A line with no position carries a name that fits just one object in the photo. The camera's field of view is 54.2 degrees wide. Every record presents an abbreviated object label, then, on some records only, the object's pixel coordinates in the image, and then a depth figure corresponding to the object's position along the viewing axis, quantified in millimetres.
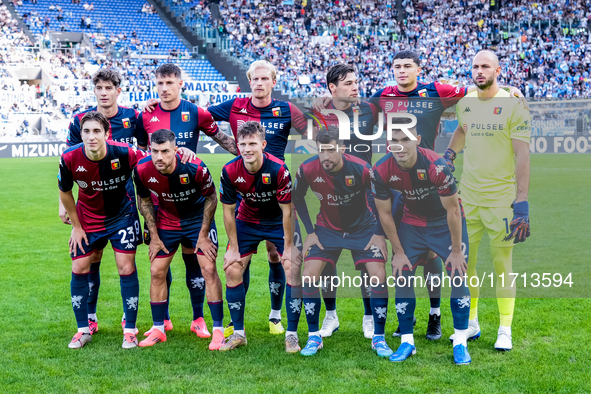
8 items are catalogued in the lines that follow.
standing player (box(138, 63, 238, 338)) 5422
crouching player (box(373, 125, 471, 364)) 4660
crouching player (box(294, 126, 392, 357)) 4805
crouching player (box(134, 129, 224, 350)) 5004
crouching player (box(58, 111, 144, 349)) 4996
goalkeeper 4754
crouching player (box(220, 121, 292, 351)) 4820
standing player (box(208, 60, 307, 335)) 5254
